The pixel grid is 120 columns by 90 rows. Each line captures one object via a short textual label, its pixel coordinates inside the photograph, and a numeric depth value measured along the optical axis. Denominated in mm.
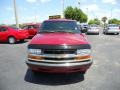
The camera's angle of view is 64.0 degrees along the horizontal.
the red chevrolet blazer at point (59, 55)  2601
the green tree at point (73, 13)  27392
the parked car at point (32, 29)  9126
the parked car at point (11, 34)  7617
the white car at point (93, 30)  13192
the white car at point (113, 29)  12795
